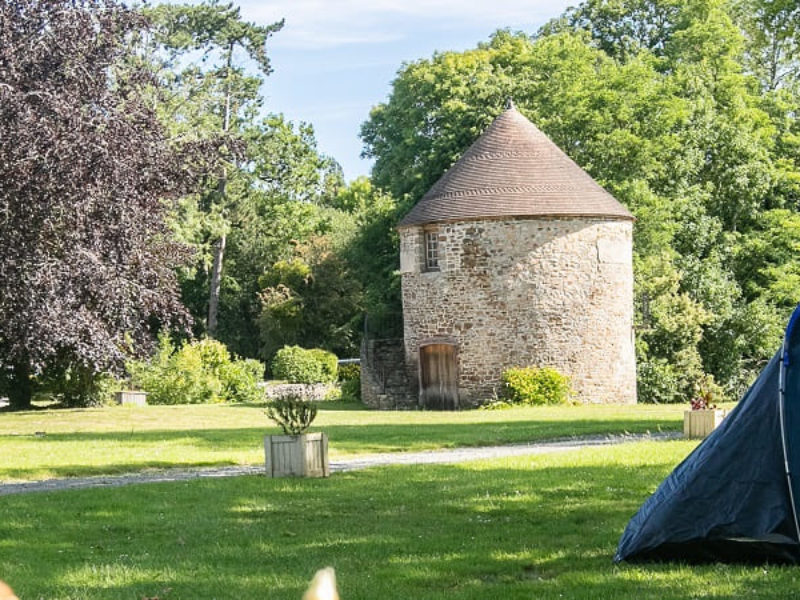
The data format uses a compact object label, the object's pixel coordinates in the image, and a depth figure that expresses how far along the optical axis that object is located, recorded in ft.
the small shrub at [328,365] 153.29
